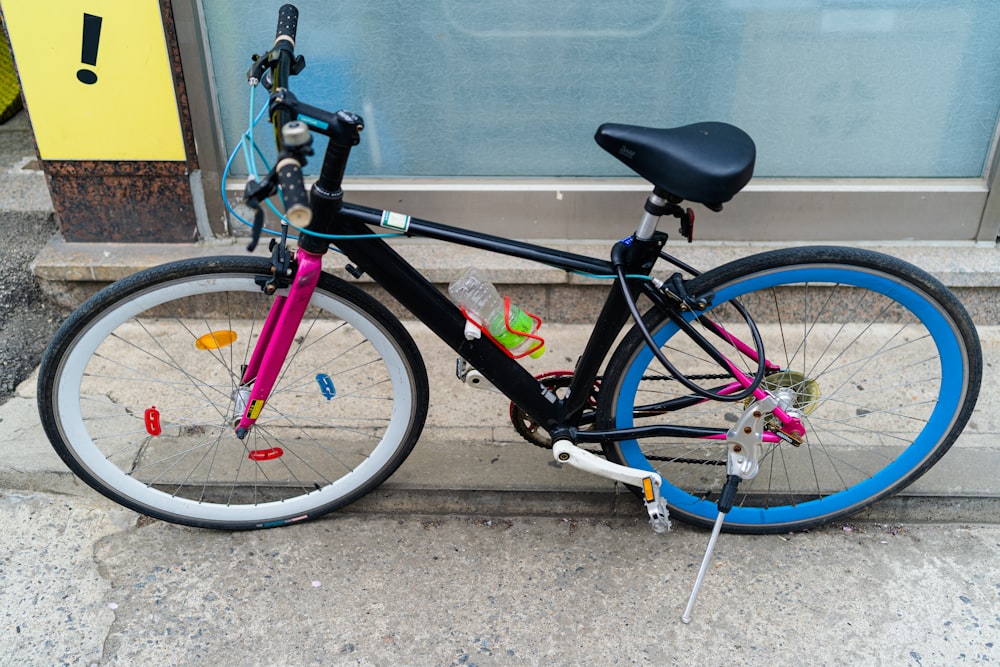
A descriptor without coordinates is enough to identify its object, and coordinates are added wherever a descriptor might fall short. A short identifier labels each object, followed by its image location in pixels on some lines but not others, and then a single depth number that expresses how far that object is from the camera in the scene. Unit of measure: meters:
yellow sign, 2.91
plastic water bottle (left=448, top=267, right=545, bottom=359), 2.20
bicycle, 2.02
